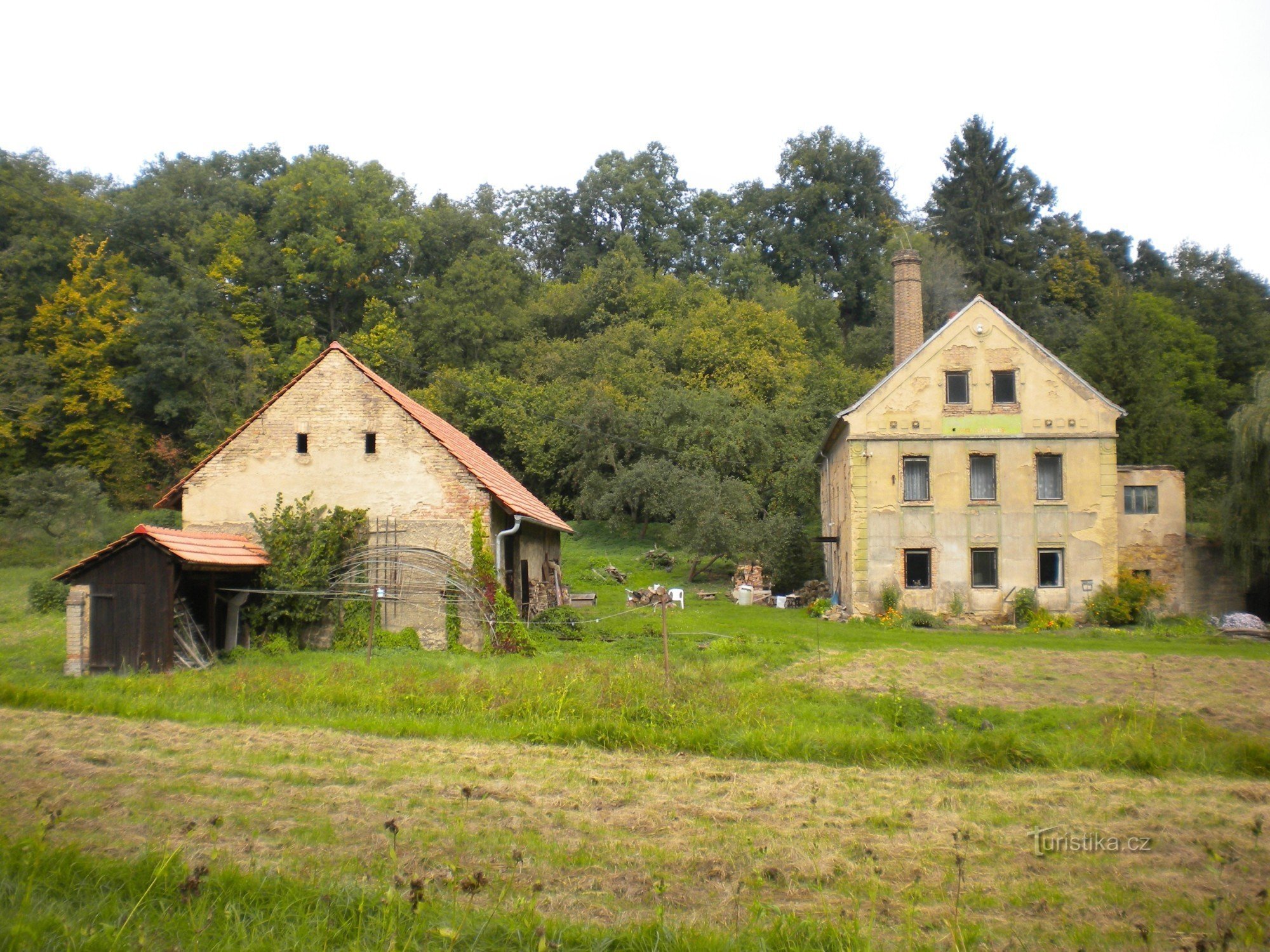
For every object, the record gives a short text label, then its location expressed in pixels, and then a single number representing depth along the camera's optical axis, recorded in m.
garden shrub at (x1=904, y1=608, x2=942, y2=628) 28.44
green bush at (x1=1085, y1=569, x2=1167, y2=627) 28.36
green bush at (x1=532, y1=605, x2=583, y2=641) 22.78
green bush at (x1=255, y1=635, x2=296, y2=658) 20.67
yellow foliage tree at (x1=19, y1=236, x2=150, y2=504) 47.06
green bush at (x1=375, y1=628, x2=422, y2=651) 21.53
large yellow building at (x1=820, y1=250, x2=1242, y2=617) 29.48
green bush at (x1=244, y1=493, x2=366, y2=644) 21.39
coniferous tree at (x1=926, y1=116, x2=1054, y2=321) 58.59
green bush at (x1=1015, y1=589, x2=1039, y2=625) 28.75
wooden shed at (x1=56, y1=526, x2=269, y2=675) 18.14
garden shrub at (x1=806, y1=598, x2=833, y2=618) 30.64
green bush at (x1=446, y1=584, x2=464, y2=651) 21.69
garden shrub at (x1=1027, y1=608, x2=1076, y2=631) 28.20
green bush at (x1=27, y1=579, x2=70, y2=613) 27.02
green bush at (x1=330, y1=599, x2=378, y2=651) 21.67
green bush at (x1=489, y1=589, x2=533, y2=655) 20.94
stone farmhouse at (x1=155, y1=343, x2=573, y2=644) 22.17
